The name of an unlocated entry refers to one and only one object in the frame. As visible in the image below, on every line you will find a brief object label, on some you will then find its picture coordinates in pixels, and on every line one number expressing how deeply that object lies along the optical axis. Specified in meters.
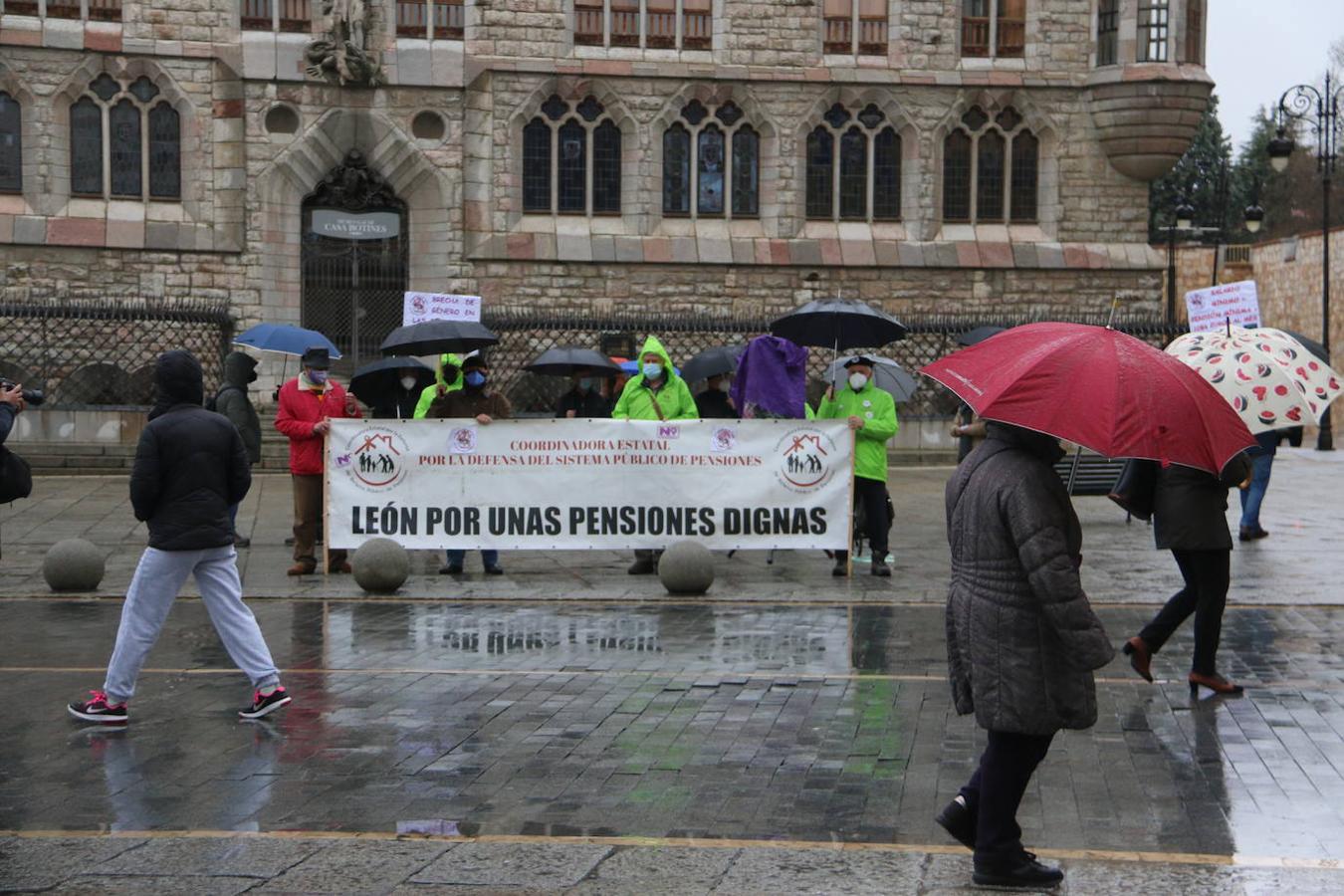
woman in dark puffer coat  5.36
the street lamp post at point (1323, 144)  29.52
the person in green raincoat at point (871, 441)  14.16
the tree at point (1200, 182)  69.50
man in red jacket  14.29
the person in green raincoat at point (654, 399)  14.59
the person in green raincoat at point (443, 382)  15.25
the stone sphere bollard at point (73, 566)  13.17
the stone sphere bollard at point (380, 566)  13.06
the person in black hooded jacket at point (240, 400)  15.48
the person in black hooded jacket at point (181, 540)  8.36
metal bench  18.38
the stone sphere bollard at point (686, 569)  13.06
